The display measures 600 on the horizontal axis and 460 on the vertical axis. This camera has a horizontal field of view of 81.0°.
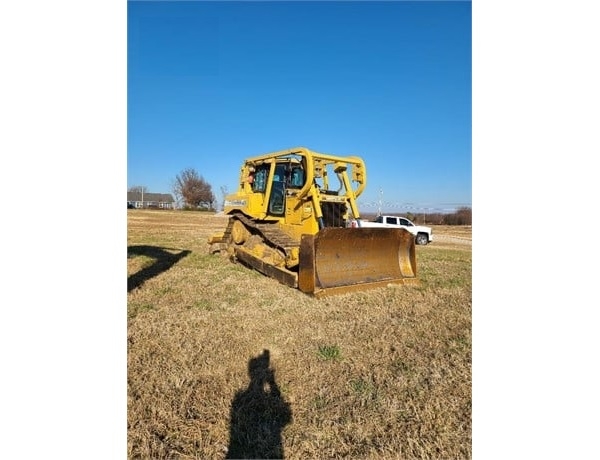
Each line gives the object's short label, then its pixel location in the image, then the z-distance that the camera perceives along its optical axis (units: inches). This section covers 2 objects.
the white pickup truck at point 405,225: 676.1
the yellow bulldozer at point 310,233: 231.1
